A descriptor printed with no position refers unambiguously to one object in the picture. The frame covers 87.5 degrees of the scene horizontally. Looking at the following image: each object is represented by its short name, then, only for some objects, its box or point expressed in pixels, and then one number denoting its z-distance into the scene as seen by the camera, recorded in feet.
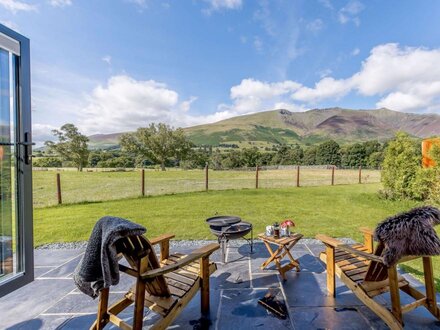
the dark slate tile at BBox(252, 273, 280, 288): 8.56
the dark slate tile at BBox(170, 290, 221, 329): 6.53
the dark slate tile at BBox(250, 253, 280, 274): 9.65
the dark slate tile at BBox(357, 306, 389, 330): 6.33
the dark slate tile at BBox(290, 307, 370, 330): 6.38
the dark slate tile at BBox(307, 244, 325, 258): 11.51
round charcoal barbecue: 9.62
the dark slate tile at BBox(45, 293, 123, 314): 7.23
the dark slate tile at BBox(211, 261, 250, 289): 8.65
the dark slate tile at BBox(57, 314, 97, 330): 6.48
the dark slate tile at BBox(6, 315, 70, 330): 6.46
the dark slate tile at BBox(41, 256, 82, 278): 9.50
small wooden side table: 9.02
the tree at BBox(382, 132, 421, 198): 23.89
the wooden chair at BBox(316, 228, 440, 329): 5.64
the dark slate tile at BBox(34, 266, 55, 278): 9.62
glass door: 6.99
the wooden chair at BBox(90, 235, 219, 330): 5.08
